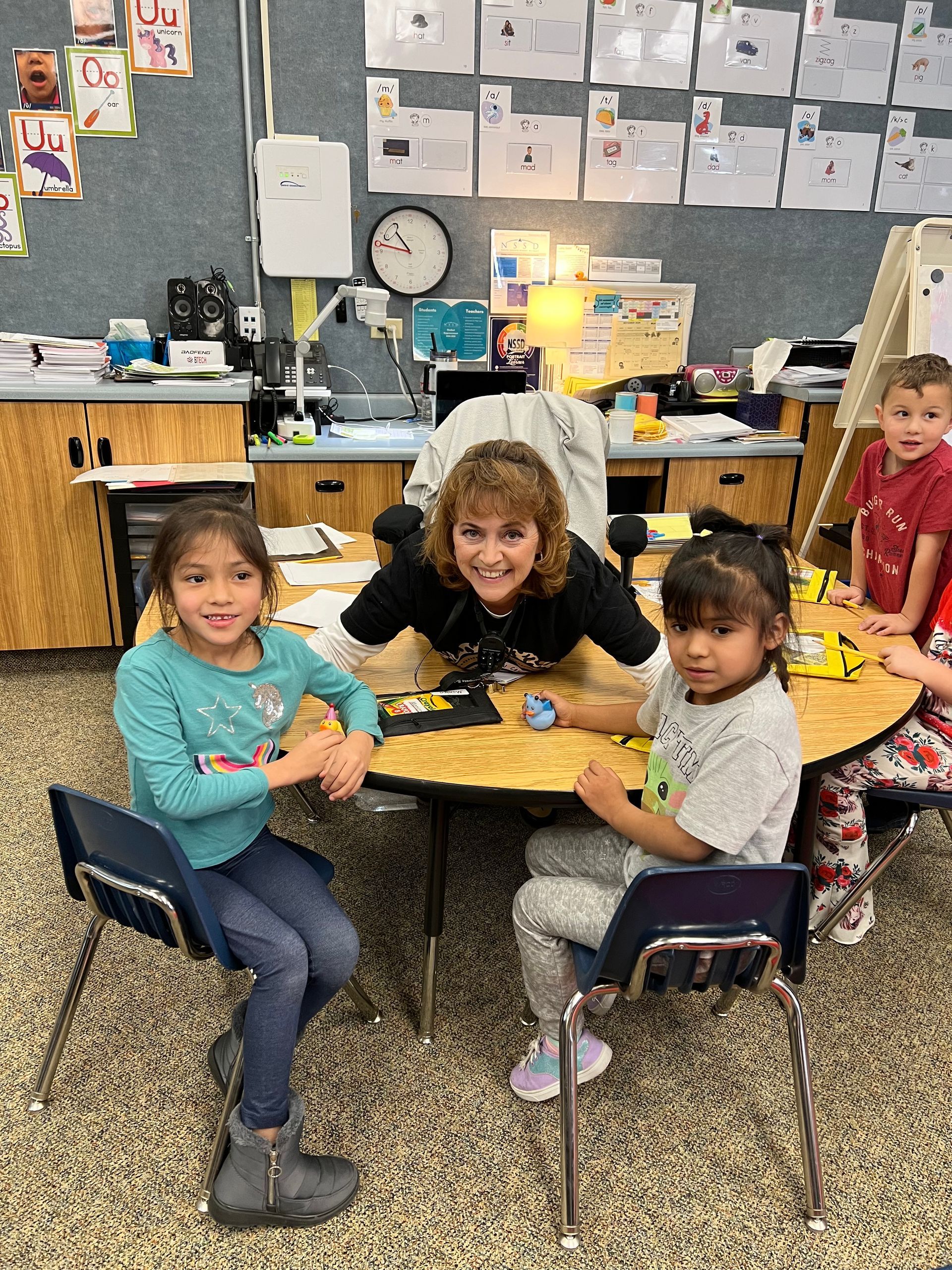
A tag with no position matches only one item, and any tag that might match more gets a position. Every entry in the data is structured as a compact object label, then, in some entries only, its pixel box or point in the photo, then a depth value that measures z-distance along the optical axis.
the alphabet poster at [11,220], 3.07
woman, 1.47
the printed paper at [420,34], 3.07
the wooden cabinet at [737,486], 3.20
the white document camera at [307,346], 3.00
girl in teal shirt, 1.26
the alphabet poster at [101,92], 2.98
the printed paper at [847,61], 3.37
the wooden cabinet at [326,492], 3.01
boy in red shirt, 2.05
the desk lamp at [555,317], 3.13
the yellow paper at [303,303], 3.31
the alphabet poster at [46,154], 3.02
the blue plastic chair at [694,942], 1.11
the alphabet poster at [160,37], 2.96
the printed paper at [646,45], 3.22
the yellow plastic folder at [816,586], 2.12
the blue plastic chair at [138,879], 1.18
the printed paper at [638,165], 3.36
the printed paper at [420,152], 3.19
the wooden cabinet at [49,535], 2.85
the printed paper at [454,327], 3.45
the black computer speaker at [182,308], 3.10
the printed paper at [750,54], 3.30
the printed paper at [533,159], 3.28
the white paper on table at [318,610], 1.82
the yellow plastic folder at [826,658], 1.67
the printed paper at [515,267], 3.40
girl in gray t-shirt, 1.18
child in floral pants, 1.70
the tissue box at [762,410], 3.36
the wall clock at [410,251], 3.30
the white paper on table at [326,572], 2.11
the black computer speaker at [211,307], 3.10
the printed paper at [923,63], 3.40
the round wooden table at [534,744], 1.29
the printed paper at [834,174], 3.51
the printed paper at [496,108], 3.21
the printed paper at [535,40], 3.14
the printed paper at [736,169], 3.44
